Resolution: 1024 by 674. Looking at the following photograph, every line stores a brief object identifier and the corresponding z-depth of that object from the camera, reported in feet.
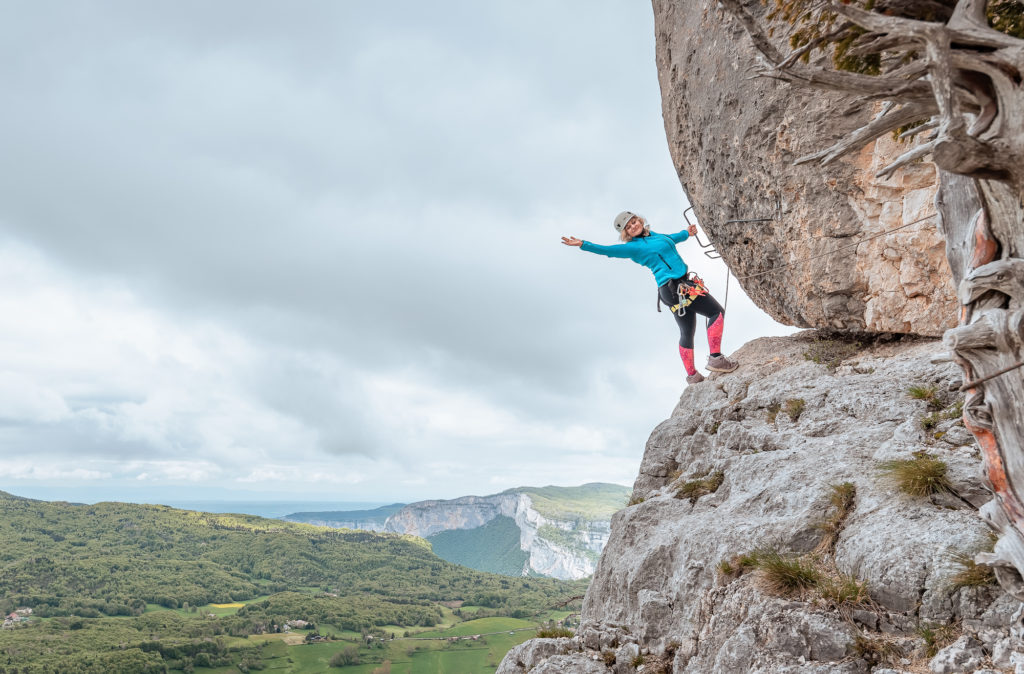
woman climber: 51.34
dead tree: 14.99
